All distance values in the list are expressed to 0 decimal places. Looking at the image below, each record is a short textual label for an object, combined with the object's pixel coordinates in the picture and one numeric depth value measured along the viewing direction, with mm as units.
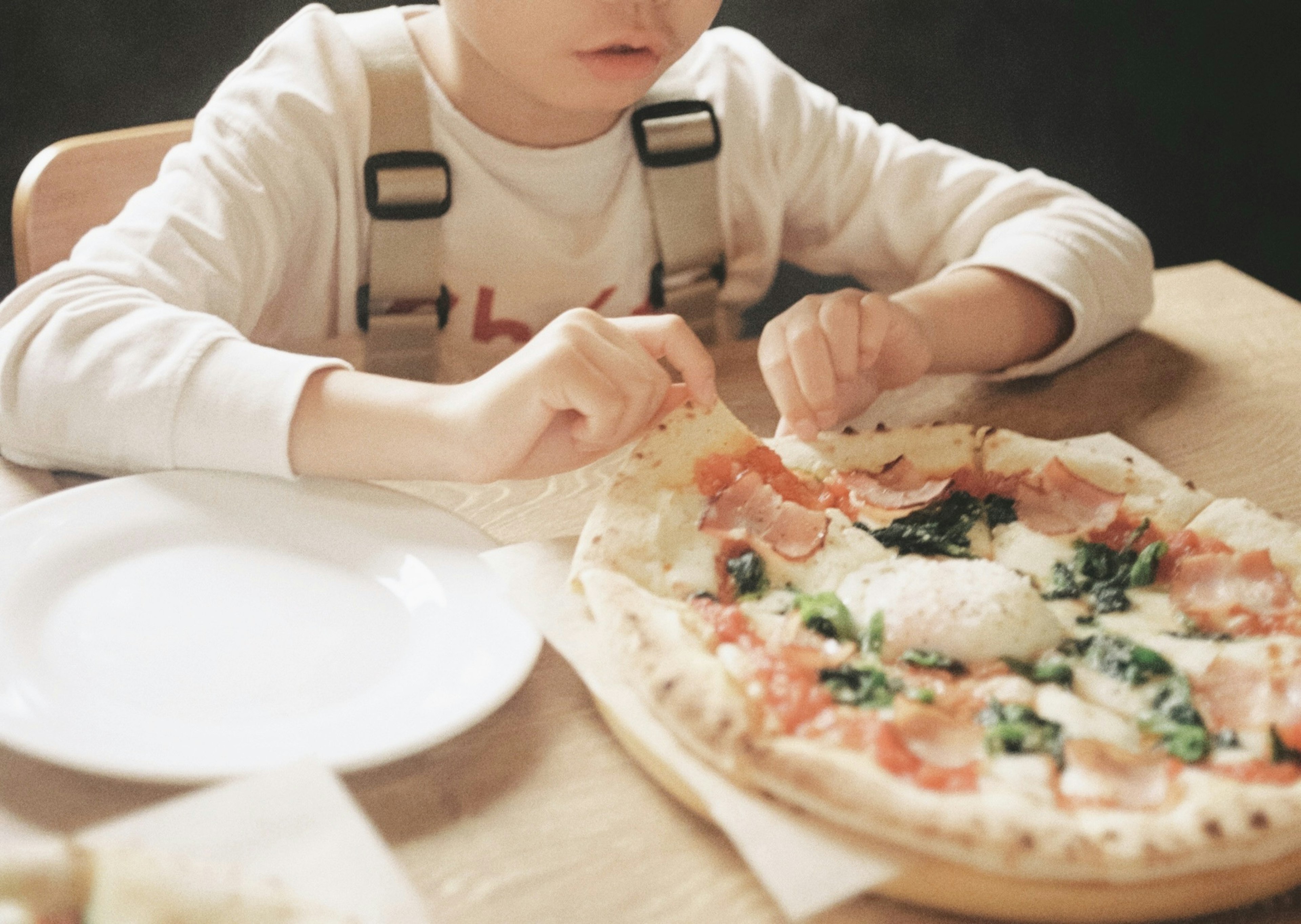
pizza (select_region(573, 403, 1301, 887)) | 698
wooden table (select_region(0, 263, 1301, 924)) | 686
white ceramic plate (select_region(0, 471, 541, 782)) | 739
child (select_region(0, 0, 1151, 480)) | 1064
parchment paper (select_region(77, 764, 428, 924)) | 607
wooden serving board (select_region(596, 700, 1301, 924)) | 681
